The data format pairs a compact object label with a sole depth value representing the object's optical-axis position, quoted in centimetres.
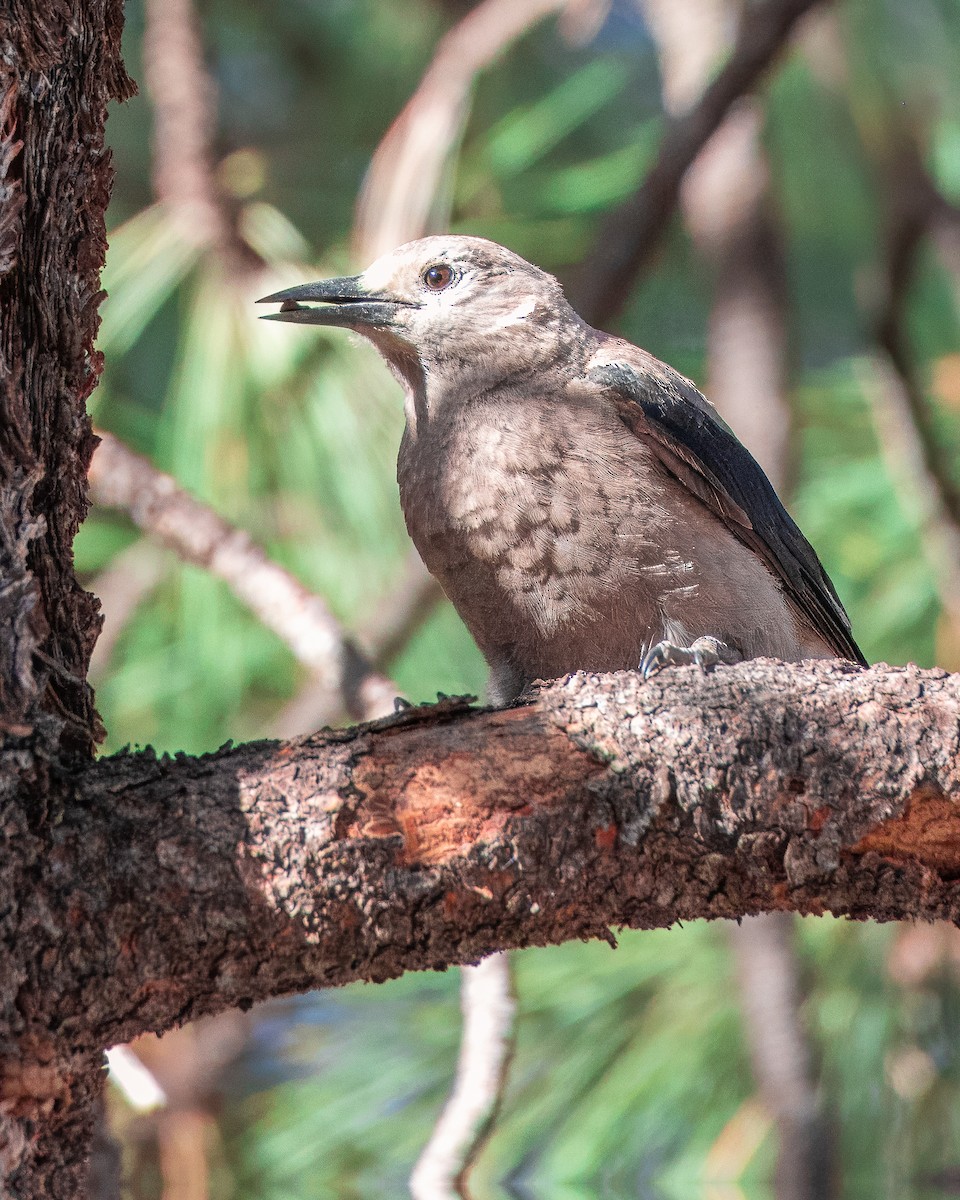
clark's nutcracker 483
